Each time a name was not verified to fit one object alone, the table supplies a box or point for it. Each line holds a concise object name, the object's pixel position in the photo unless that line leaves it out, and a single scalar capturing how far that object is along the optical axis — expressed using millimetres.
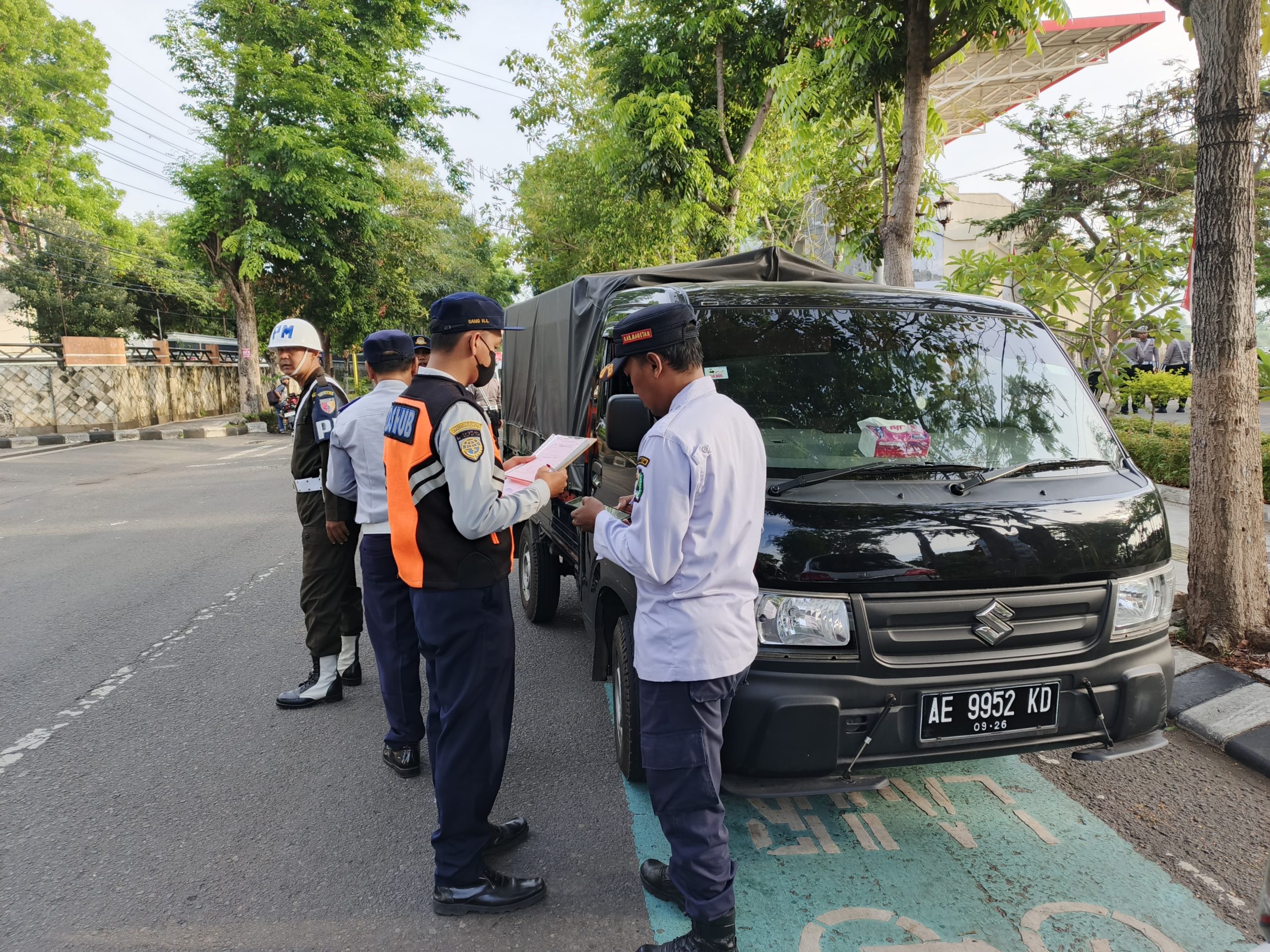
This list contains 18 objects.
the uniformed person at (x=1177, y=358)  15991
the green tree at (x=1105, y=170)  20766
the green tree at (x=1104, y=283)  6301
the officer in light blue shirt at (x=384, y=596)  3555
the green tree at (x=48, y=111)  29922
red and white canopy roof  21875
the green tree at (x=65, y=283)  26969
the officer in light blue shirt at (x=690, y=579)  2172
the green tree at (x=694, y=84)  12914
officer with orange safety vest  2492
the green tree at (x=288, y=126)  20891
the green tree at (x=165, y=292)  33562
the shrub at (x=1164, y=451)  8789
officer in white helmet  4133
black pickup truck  2588
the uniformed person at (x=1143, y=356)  16359
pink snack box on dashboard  3102
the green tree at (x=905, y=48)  7070
